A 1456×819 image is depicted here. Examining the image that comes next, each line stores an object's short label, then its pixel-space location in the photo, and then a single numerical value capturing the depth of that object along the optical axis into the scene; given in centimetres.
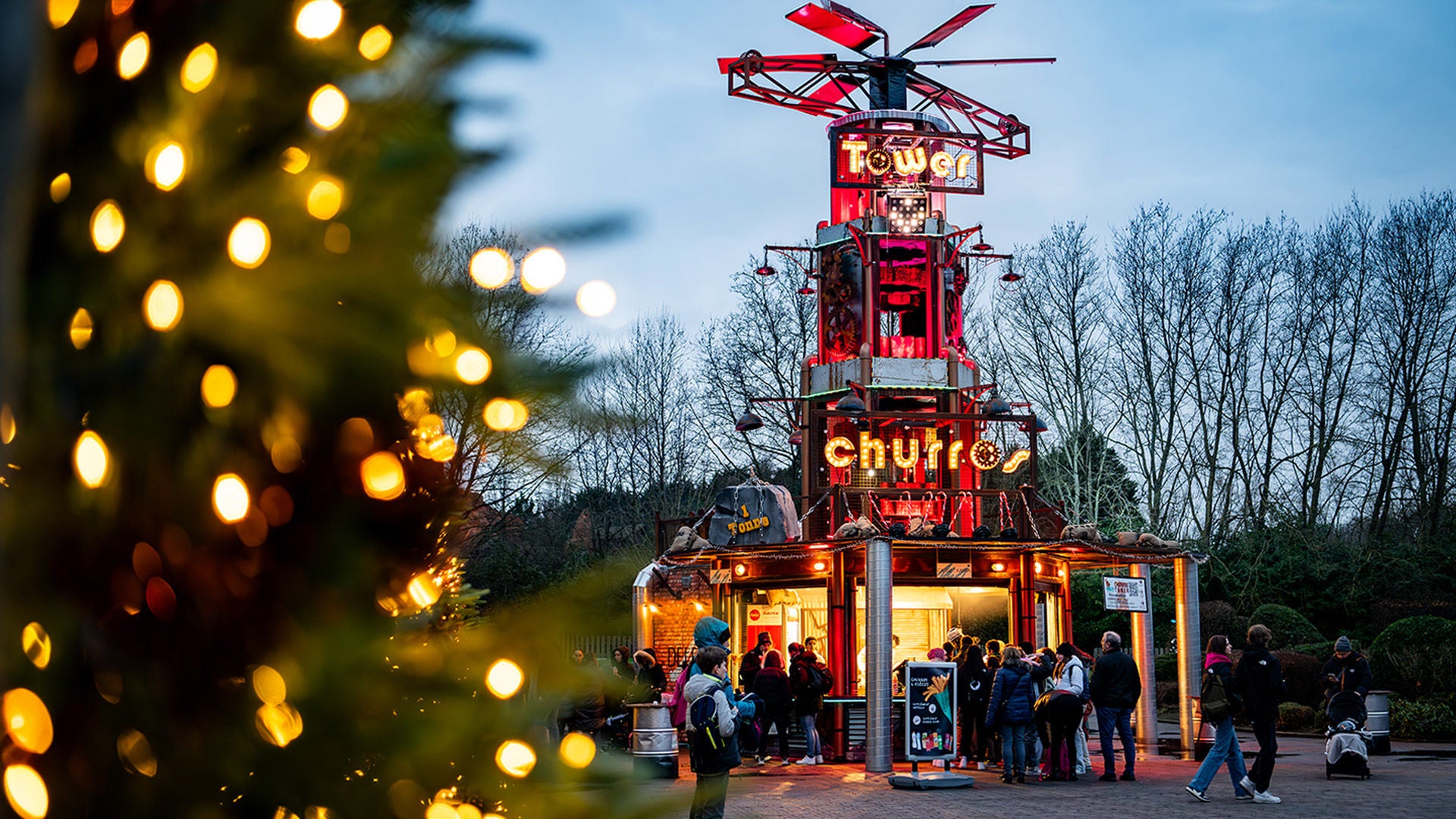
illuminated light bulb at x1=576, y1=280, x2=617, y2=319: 157
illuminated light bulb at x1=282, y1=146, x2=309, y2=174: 142
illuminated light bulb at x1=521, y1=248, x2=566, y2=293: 153
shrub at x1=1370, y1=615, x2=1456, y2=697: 2359
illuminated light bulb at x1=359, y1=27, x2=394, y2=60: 157
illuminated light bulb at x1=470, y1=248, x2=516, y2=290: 161
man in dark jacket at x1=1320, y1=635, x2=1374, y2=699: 1537
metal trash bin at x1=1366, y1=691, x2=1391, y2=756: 1845
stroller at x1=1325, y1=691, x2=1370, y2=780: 1446
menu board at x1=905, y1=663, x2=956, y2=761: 1459
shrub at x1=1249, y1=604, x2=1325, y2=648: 2834
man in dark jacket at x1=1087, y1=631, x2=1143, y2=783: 1436
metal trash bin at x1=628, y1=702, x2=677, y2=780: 1402
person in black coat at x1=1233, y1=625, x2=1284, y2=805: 1177
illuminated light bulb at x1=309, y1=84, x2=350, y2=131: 146
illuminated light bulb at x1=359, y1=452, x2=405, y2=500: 154
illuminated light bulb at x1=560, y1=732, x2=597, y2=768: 161
